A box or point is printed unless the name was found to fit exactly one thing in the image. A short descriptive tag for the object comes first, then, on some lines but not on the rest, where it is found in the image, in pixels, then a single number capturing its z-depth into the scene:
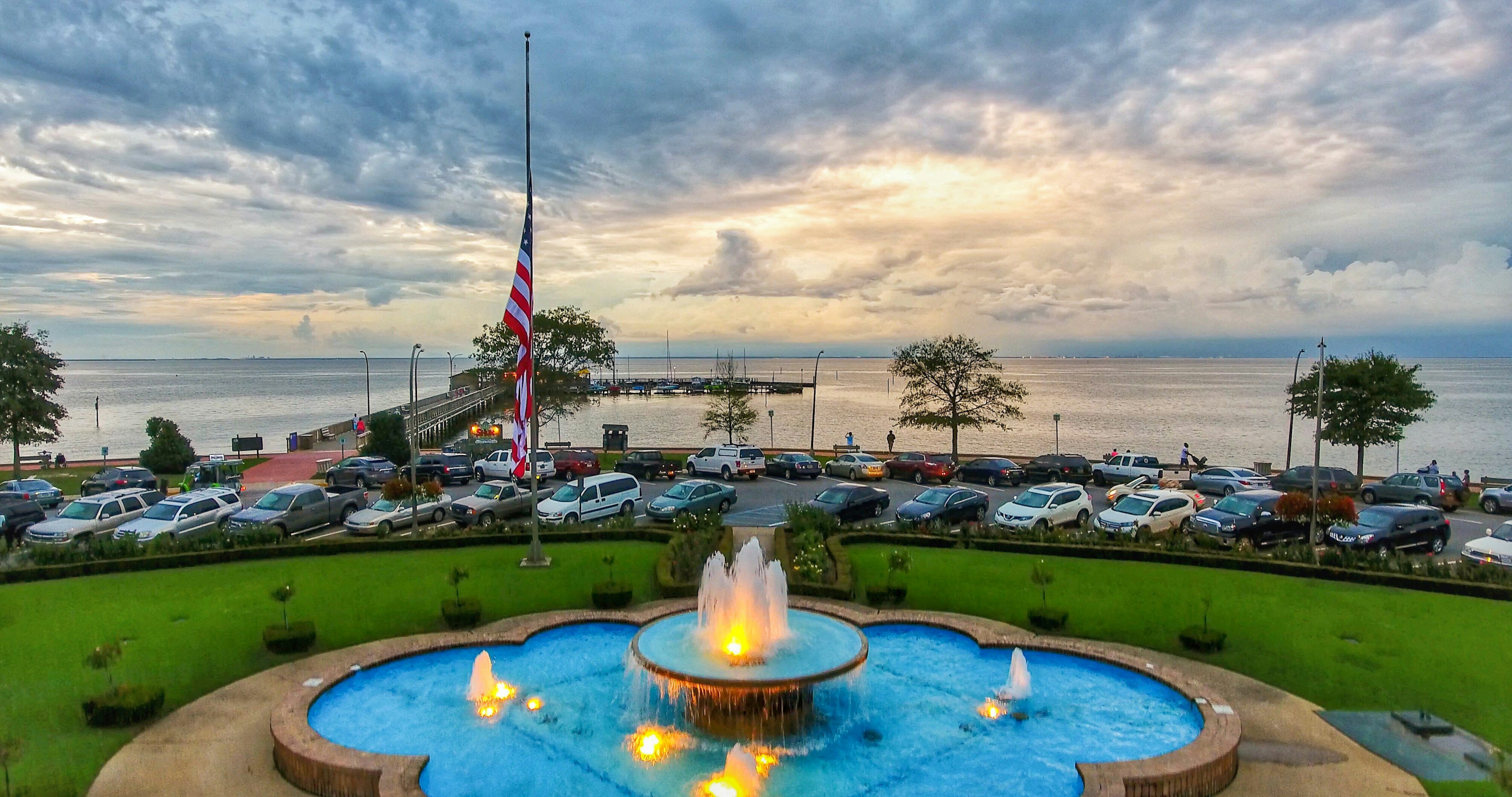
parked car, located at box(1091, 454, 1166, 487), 40.09
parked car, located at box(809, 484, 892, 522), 27.83
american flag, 18.50
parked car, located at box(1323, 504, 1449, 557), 23.89
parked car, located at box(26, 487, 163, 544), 23.56
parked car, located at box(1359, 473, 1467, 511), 33.59
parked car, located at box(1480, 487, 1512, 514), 32.19
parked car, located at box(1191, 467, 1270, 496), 36.97
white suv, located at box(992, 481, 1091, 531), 26.48
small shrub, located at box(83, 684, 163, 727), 11.65
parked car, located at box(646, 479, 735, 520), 27.36
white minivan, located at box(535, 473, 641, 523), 27.48
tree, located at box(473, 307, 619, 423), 50.81
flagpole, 19.47
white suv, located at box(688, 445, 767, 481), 40.25
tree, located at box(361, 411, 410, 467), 44.75
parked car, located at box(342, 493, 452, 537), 25.94
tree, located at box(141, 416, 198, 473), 43.53
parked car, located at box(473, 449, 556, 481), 39.84
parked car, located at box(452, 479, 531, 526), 28.09
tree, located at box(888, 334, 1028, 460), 49.31
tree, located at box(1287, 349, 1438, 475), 42.12
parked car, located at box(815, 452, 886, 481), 40.50
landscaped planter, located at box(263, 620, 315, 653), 14.76
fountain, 11.83
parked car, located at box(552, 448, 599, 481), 40.72
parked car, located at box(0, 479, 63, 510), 31.88
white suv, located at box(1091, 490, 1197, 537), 25.66
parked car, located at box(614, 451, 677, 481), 40.28
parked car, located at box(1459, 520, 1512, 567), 21.69
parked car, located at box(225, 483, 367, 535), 24.98
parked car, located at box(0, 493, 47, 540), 24.94
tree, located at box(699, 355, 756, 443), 56.53
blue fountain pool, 10.55
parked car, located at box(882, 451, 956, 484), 39.38
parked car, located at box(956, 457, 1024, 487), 39.34
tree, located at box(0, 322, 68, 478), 40.88
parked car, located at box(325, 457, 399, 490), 38.59
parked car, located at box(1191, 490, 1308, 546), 25.14
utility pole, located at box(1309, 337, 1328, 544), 23.30
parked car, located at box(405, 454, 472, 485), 38.50
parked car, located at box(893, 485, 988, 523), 27.17
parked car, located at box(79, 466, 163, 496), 34.84
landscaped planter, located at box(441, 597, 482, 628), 16.31
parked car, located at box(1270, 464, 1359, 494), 36.25
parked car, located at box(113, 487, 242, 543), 23.59
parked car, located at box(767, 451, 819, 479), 40.81
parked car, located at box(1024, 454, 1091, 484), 40.56
